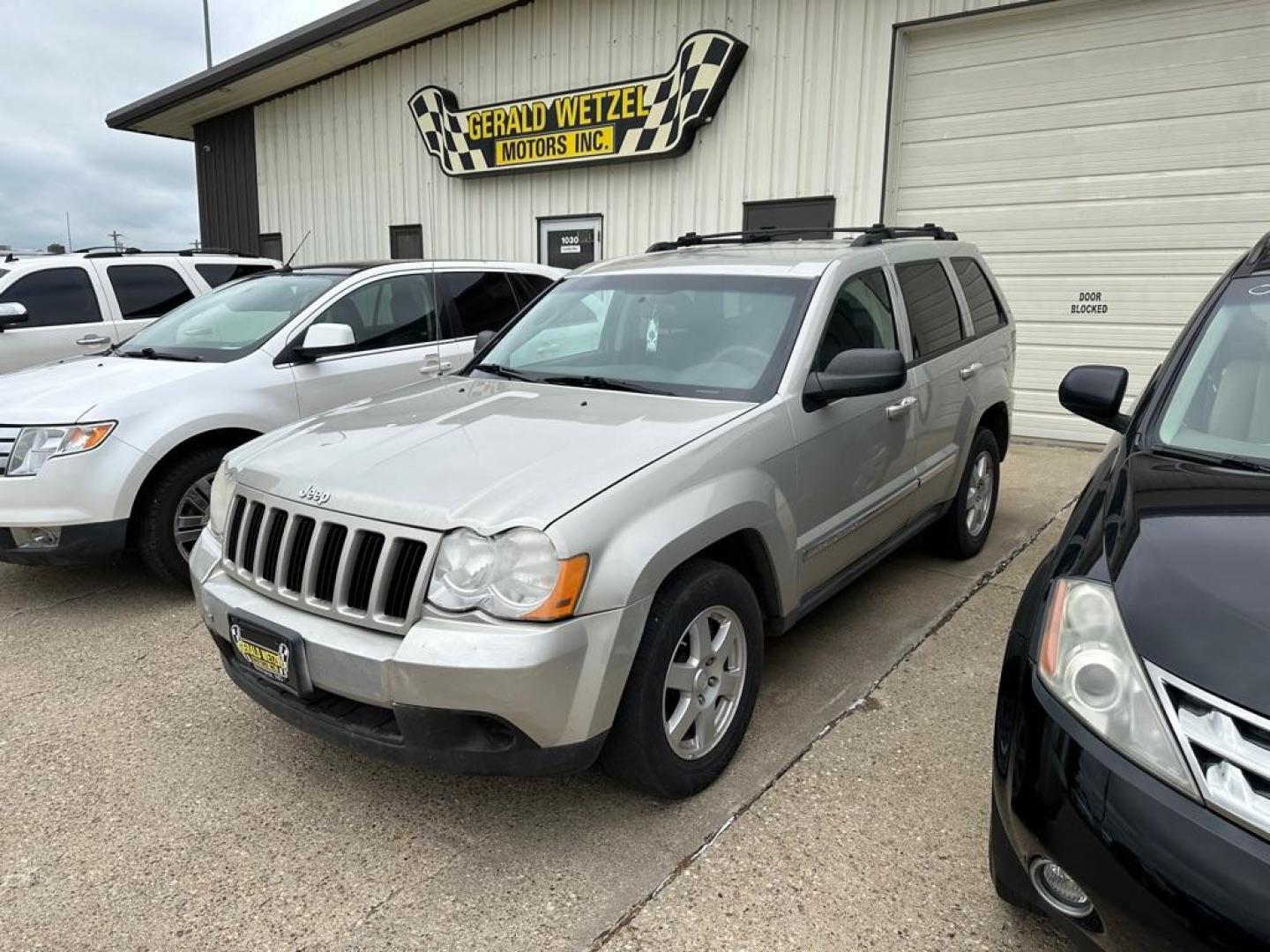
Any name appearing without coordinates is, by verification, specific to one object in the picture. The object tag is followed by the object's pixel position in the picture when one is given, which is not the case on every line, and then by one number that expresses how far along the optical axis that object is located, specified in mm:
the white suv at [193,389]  4137
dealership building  7398
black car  1547
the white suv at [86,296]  7453
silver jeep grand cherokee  2318
